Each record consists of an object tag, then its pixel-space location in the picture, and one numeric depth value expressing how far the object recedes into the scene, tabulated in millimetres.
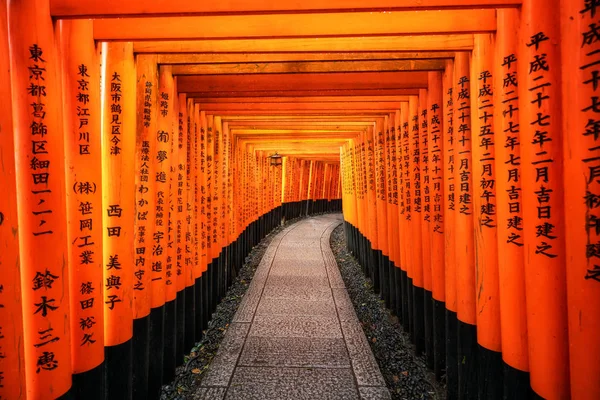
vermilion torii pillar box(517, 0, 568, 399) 2129
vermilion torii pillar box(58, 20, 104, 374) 2600
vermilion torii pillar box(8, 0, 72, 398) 2100
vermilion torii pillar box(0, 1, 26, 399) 1827
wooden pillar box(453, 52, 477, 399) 3328
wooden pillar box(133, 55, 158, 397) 3670
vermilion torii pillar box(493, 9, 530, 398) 2525
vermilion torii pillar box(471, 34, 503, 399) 2875
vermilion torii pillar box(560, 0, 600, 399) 1757
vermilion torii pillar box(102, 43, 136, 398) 3091
